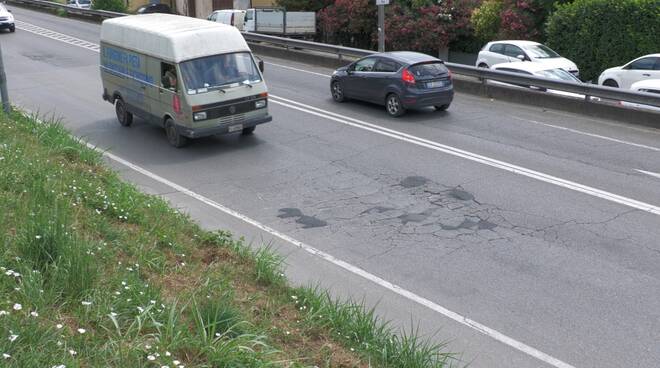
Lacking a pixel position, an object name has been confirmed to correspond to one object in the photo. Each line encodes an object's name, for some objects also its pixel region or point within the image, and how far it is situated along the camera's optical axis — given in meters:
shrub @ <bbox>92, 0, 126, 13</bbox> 47.66
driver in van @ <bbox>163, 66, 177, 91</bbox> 15.32
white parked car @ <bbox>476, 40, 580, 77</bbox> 24.27
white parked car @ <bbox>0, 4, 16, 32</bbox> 36.56
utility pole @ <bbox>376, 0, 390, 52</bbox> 26.02
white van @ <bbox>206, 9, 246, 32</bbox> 39.16
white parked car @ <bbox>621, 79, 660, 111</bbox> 19.17
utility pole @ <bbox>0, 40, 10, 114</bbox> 15.38
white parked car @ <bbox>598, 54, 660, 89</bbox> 21.61
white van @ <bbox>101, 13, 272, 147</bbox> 15.23
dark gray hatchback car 18.19
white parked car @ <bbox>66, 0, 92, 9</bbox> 56.53
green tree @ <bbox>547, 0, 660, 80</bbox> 26.59
